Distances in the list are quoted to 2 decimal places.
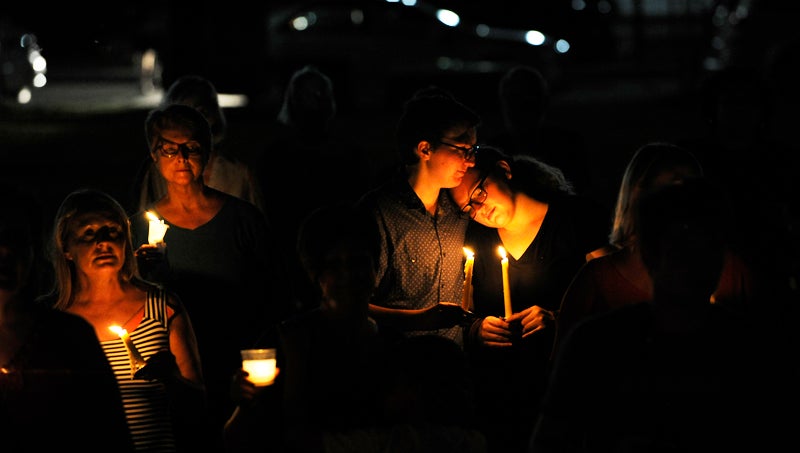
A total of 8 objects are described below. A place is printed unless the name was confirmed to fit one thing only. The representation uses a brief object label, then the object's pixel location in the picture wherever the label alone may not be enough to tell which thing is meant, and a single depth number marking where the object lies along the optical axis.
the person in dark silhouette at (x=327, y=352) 7.32
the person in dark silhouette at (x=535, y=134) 14.73
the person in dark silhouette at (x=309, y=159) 15.05
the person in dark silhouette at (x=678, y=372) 6.28
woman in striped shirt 8.54
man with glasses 10.26
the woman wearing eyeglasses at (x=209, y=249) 11.08
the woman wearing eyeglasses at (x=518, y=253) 10.12
